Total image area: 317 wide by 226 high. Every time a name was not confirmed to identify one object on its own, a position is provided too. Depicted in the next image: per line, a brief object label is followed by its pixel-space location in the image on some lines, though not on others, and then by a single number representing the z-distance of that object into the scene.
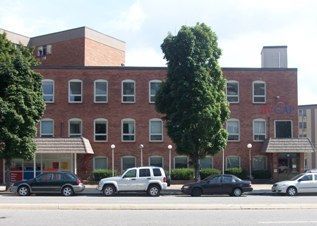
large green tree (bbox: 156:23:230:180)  37.31
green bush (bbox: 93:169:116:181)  47.38
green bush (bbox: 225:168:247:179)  48.41
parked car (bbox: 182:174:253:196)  32.44
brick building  50.09
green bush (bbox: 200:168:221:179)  47.63
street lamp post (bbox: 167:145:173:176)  50.03
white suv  32.34
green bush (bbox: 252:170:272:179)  48.53
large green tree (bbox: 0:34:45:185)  36.12
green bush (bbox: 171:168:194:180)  47.09
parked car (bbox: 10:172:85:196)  32.19
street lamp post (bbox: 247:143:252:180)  47.64
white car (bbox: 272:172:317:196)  33.25
